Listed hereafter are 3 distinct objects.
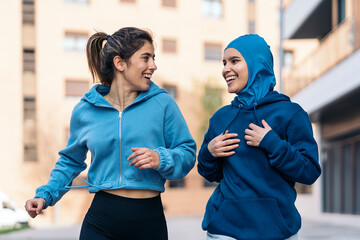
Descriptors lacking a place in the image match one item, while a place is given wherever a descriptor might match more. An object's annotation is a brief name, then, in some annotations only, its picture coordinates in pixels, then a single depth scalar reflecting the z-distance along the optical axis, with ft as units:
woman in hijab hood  9.80
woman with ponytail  10.62
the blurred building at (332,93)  54.60
